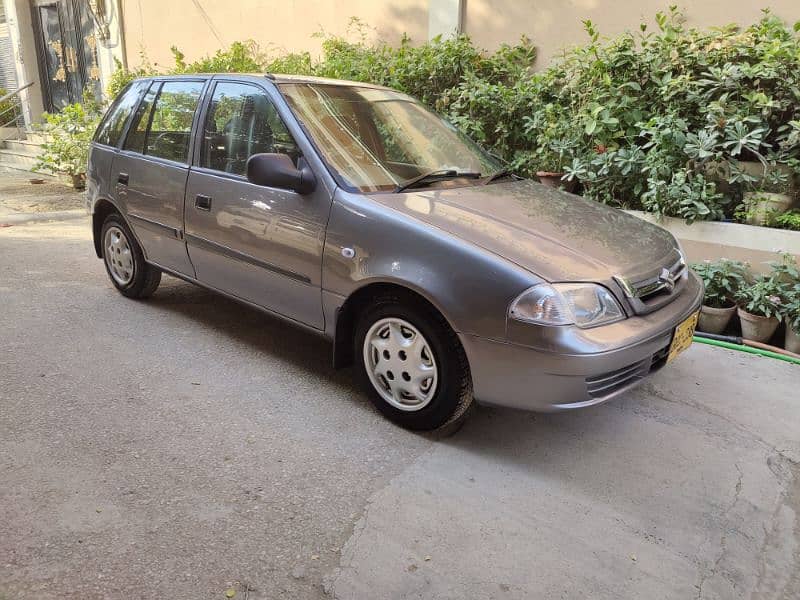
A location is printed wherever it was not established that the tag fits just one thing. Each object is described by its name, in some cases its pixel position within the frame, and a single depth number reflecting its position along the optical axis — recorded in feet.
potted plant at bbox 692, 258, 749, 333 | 14.33
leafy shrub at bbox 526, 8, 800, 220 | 14.71
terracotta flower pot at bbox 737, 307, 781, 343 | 13.73
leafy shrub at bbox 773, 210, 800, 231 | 14.18
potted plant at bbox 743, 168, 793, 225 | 14.62
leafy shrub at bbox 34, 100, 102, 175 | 30.99
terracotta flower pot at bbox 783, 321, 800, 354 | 13.56
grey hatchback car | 8.45
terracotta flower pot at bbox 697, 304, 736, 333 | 14.28
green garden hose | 13.24
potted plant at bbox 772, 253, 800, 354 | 13.37
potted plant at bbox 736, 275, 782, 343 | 13.64
